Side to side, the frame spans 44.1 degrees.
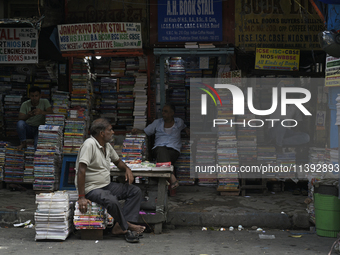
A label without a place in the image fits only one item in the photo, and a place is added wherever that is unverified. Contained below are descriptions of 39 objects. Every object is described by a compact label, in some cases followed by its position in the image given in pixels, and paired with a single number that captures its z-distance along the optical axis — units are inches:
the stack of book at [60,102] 303.6
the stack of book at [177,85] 370.9
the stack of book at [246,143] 301.4
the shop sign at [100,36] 304.3
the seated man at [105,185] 200.3
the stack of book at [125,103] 357.1
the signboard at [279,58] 319.6
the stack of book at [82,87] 318.5
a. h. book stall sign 320.5
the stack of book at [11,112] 365.7
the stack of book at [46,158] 285.9
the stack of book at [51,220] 201.6
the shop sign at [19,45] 307.4
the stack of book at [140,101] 323.0
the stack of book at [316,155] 292.5
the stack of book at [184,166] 314.0
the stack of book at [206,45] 310.0
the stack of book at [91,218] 203.0
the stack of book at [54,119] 295.6
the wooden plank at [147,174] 218.9
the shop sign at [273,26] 321.1
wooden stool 205.3
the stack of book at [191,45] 311.6
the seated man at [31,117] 301.7
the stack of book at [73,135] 296.4
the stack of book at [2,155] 305.0
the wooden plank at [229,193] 291.9
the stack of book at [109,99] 361.4
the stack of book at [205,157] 308.8
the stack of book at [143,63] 331.9
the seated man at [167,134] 298.8
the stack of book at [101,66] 359.9
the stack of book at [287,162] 301.6
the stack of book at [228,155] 290.7
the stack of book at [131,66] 349.6
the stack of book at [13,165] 306.2
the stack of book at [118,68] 355.9
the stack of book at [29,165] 304.3
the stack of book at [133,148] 300.8
